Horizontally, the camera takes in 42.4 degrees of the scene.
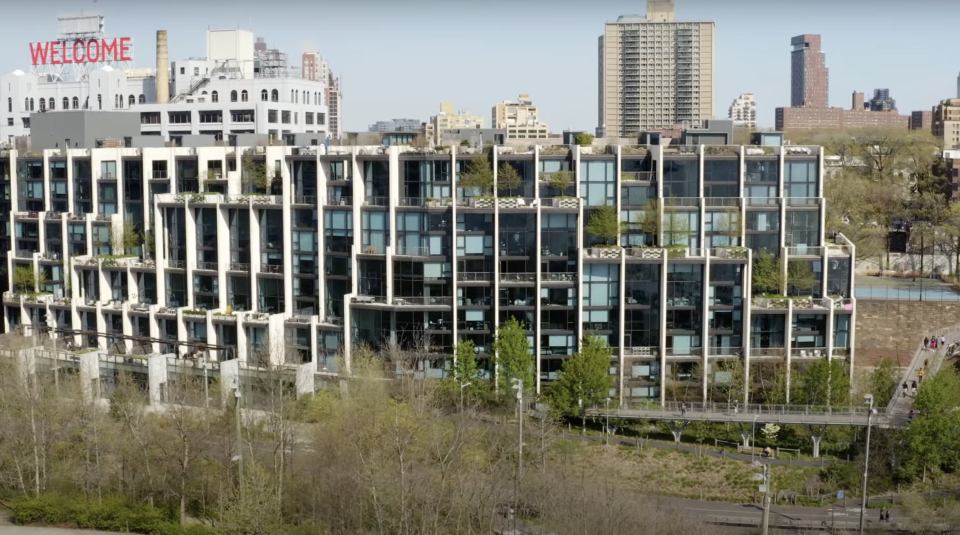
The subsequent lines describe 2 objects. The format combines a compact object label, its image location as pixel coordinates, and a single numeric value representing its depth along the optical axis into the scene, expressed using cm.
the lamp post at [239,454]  4878
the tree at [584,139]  7194
